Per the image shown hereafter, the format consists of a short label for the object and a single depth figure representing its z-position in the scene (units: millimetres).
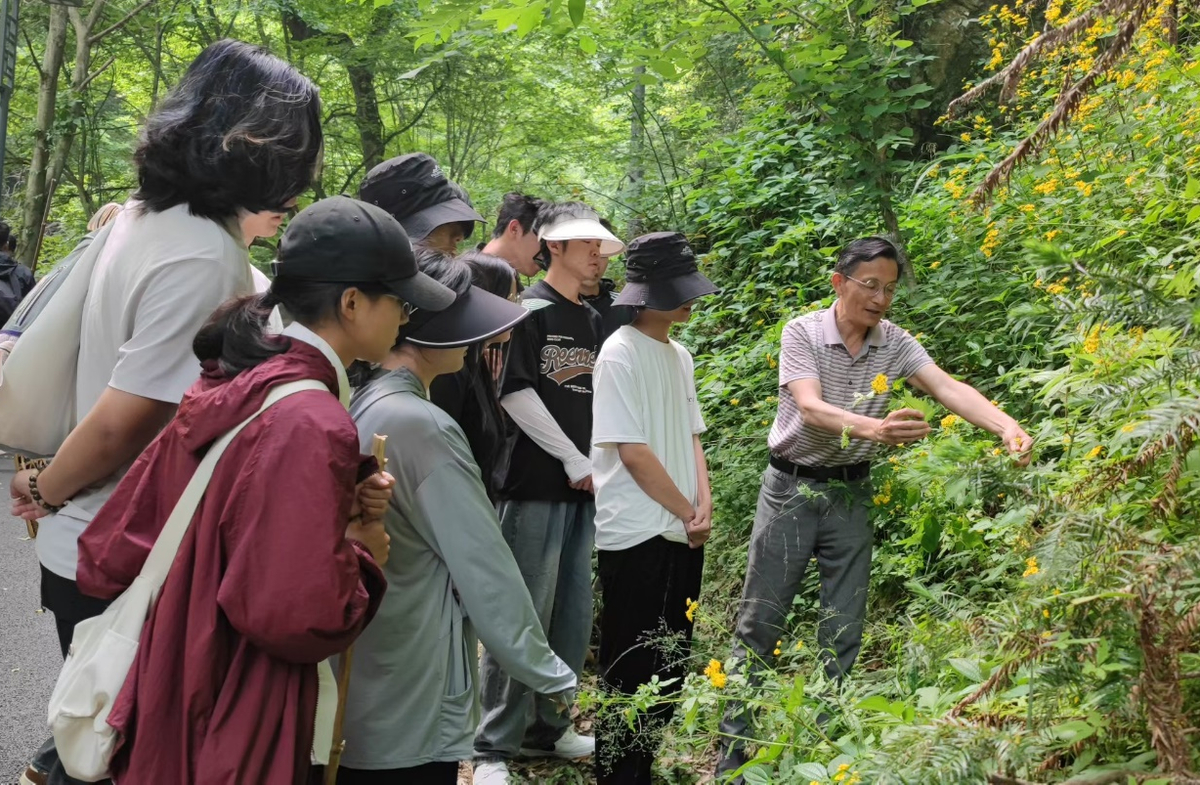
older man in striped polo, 4098
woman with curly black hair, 2314
